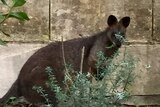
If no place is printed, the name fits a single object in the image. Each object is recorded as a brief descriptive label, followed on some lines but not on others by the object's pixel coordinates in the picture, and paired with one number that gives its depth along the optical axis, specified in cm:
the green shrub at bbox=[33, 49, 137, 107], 743
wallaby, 1177
